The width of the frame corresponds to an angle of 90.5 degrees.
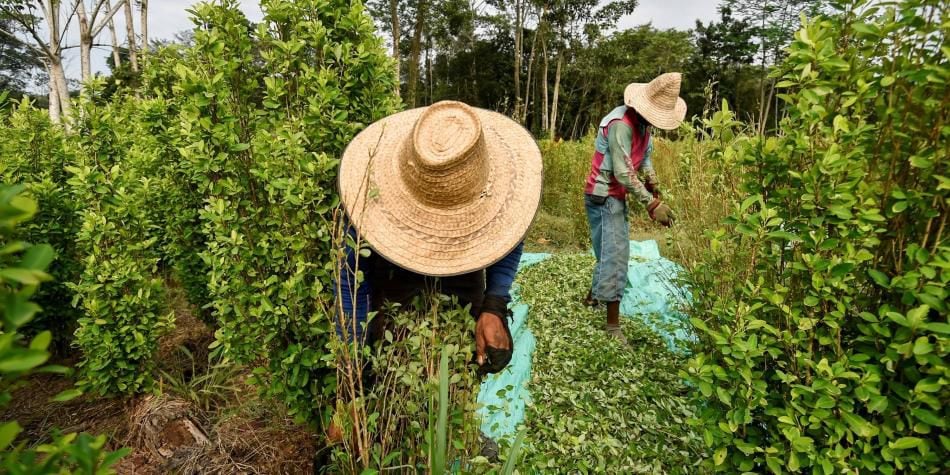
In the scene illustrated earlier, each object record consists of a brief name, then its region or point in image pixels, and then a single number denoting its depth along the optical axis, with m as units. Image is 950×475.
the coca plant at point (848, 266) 1.20
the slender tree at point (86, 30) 12.78
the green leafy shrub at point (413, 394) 1.51
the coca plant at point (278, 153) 1.72
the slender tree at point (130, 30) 15.18
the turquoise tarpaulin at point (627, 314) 3.03
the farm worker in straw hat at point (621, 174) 3.85
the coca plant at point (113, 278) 2.66
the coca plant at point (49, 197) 3.12
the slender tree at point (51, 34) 12.39
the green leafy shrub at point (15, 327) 0.49
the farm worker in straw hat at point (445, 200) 1.56
